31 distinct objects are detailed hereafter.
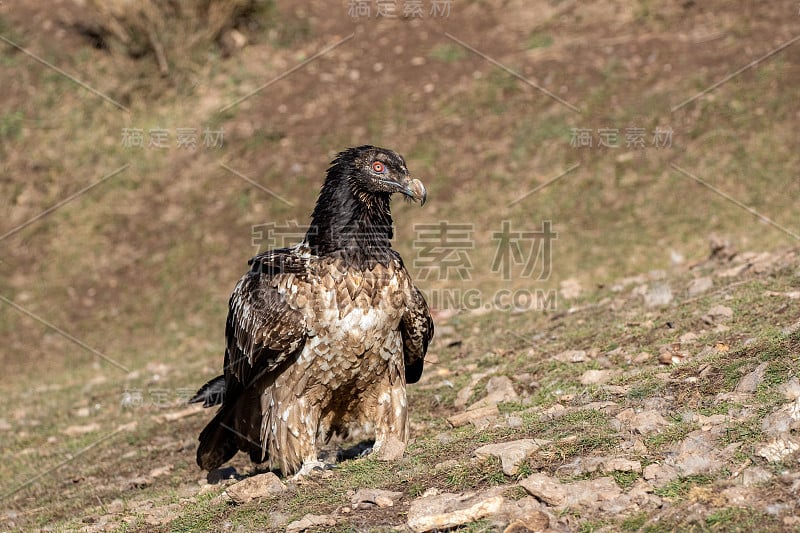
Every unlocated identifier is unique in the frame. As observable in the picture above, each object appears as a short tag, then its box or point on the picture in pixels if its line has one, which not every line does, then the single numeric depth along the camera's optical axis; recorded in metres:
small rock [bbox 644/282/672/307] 22.20
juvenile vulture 15.59
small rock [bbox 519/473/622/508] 11.55
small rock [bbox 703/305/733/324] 18.52
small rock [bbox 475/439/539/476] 12.85
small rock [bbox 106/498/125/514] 17.27
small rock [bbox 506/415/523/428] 15.43
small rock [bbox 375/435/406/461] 15.73
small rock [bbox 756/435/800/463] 11.41
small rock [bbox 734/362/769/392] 13.96
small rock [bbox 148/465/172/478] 20.39
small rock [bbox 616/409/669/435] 13.17
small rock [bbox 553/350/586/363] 19.33
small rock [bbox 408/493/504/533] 11.63
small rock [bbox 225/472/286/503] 14.62
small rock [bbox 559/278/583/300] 27.67
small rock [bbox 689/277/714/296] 22.20
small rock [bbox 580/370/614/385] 17.39
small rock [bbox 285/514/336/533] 12.66
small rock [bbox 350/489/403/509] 12.92
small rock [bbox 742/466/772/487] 11.03
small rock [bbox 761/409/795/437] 11.91
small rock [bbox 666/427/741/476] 11.69
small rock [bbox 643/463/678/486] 11.66
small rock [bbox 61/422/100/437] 25.70
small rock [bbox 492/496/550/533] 11.20
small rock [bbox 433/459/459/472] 13.77
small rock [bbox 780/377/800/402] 12.97
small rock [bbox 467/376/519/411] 18.27
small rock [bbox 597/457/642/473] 12.05
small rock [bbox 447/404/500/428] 17.47
